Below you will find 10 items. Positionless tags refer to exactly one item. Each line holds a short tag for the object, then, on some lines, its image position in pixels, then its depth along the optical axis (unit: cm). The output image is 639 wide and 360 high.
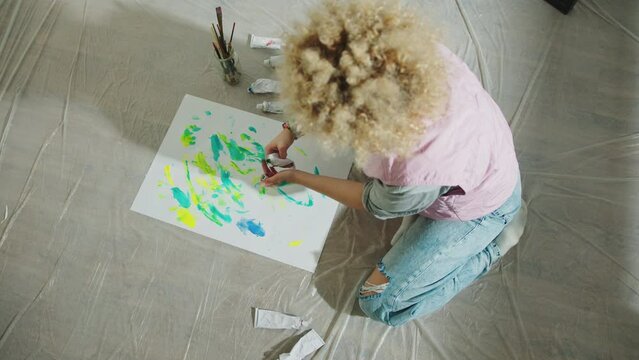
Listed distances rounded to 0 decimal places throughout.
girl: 52
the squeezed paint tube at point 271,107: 108
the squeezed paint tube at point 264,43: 116
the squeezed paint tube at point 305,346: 93
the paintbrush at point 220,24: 91
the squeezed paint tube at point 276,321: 95
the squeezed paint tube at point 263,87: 110
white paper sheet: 100
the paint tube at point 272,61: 113
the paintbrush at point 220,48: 97
